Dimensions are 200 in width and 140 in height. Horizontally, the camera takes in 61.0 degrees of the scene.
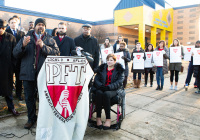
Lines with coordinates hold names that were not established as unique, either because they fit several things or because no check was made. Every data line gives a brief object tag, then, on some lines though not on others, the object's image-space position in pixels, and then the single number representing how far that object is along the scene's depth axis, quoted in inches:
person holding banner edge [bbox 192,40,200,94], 241.3
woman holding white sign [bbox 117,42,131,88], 235.0
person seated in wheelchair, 125.9
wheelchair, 124.7
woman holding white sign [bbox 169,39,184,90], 252.2
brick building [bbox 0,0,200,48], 857.9
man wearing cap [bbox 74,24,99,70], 171.5
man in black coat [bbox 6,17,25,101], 177.5
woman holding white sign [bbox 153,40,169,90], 259.9
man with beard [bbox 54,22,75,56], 156.3
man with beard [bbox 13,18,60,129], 121.6
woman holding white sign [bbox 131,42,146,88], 264.5
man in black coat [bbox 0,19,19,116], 141.0
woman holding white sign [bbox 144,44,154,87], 271.7
